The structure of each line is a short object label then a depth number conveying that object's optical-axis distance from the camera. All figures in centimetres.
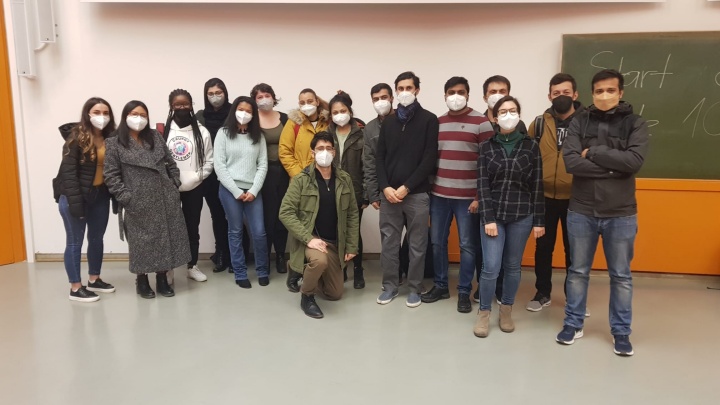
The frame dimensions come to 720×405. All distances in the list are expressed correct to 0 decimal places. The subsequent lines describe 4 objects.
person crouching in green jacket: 317
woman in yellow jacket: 366
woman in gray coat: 328
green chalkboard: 382
